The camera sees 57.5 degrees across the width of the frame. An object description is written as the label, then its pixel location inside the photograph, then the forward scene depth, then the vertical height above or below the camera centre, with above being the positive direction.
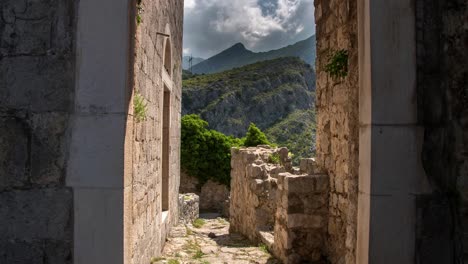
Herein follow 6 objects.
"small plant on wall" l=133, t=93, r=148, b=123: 3.82 +0.29
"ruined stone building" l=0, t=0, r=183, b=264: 2.64 +0.05
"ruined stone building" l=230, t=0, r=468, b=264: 2.68 +0.06
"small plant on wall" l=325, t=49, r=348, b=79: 3.91 +0.72
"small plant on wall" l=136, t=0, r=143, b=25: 3.55 +1.13
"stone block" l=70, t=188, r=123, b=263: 2.63 -0.53
